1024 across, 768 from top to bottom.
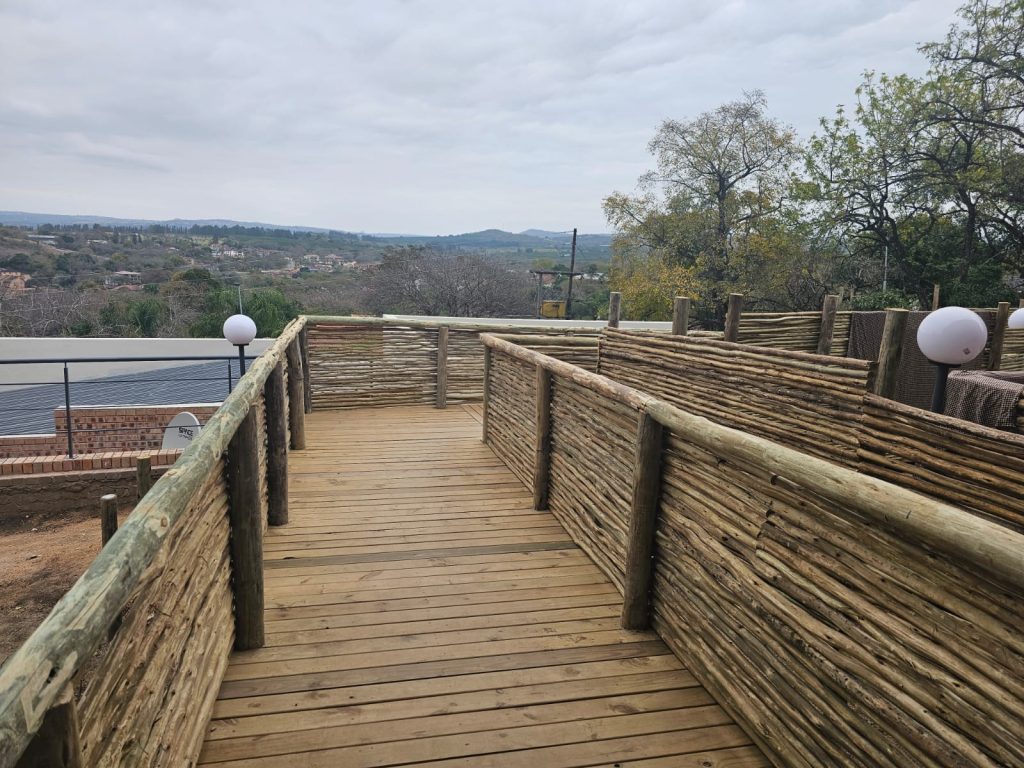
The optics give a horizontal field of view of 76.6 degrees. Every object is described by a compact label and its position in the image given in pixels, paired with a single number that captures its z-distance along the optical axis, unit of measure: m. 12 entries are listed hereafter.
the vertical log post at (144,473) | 2.96
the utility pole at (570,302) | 21.75
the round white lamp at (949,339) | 3.39
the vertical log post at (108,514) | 3.10
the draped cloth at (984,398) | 3.38
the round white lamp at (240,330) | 6.11
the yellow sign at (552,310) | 19.92
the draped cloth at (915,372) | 6.19
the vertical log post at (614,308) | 7.36
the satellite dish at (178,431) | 7.55
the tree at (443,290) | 24.16
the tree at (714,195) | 25.91
